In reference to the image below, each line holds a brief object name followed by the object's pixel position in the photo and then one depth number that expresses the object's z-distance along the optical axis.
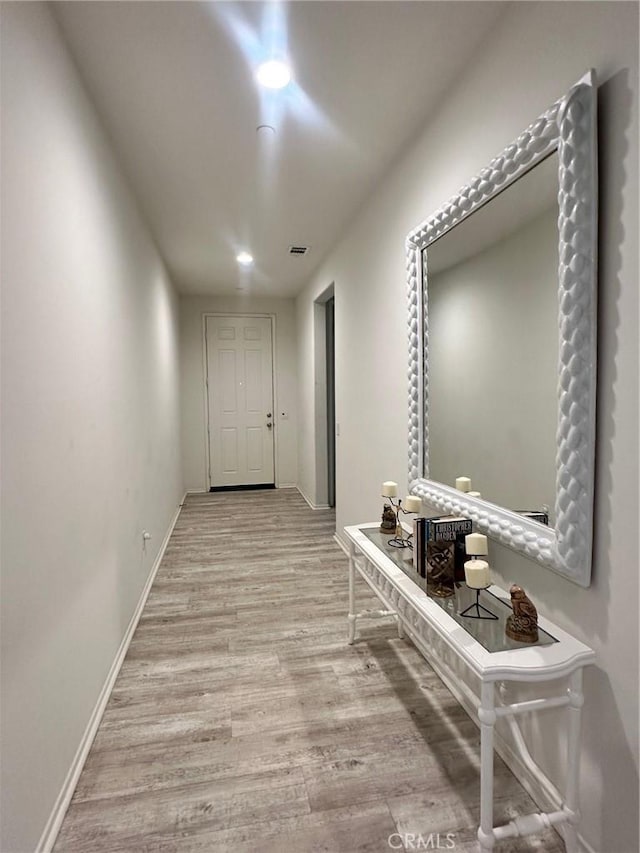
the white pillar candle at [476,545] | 1.50
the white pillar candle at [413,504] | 1.96
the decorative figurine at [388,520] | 2.24
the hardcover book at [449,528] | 1.67
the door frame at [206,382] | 5.99
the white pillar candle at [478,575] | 1.40
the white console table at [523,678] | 1.18
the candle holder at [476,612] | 1.45
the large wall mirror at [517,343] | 1.21
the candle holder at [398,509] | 1.97
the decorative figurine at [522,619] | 1.28
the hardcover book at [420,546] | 1.72
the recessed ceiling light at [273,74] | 1.73
